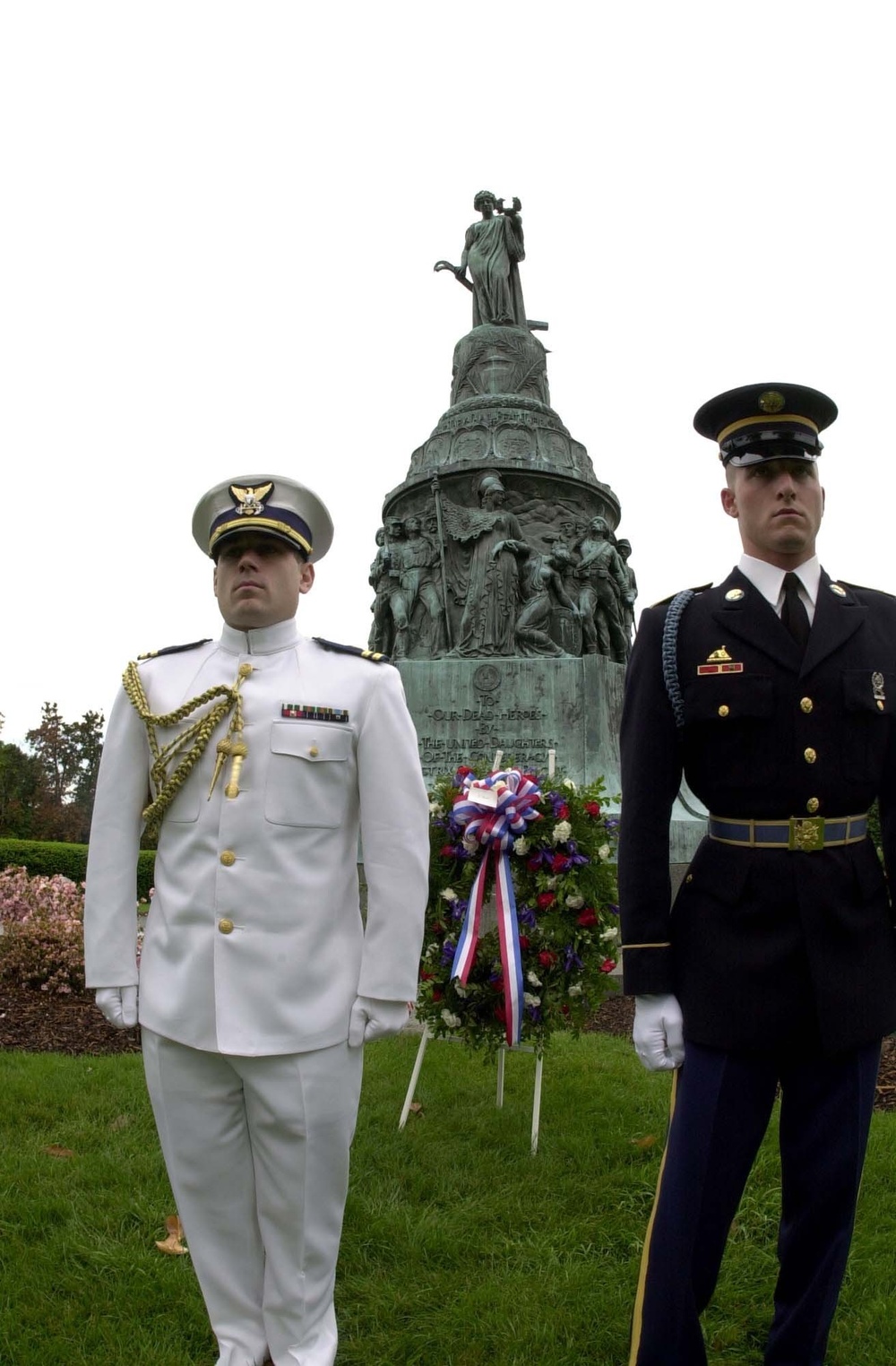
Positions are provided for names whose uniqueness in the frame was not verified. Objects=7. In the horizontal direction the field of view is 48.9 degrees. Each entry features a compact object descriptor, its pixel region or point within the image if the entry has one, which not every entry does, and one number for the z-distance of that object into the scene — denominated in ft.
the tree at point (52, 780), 103.24
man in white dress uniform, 8.30
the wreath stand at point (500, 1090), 14.98
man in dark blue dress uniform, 7.66
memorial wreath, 15.64
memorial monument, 36.11
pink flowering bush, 25.53
